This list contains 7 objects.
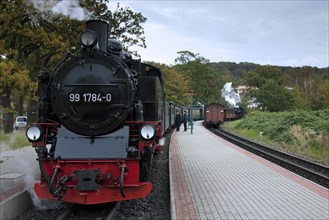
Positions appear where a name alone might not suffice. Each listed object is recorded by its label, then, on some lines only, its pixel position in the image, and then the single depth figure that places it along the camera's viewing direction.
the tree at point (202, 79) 75.94
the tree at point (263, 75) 73.88
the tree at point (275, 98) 49.59
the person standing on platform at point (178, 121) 30.80
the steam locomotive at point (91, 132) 6.07
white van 34.68
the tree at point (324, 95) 41.06
